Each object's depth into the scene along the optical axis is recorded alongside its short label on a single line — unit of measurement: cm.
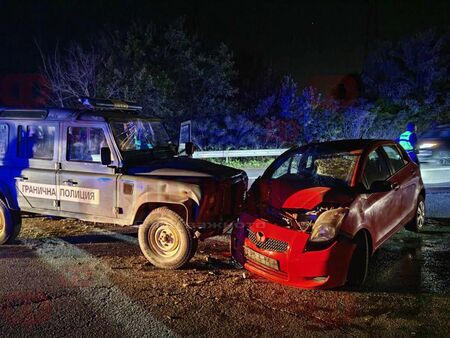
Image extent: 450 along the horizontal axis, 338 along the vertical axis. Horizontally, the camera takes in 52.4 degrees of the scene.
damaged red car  458
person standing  1015
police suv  546
